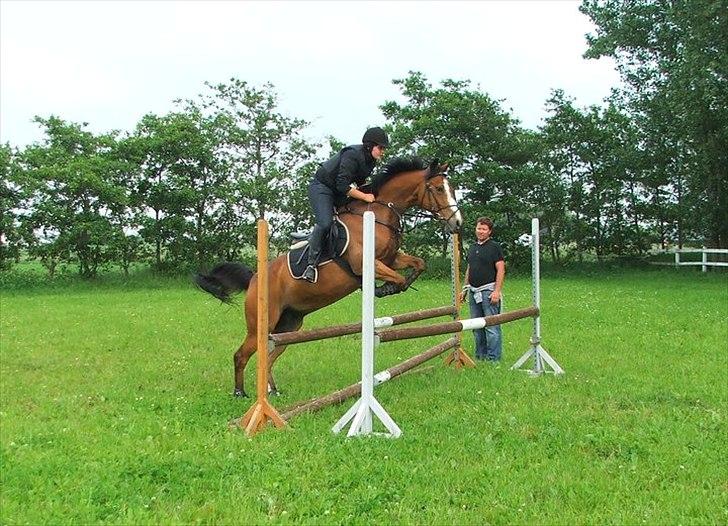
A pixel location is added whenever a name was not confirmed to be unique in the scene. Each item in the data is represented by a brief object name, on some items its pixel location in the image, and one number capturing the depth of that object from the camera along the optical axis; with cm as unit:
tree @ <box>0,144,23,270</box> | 2398
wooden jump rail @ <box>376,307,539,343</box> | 582
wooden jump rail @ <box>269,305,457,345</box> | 606
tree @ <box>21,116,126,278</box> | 2380
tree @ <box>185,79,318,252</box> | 2764
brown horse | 654
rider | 645
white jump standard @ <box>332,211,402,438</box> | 541
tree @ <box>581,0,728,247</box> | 1902
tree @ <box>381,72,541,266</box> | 2628
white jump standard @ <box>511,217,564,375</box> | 798
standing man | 890
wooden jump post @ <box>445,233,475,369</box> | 858
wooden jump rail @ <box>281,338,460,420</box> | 585
